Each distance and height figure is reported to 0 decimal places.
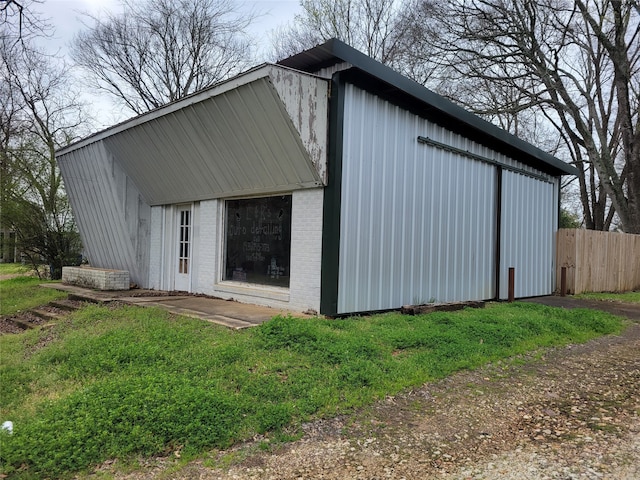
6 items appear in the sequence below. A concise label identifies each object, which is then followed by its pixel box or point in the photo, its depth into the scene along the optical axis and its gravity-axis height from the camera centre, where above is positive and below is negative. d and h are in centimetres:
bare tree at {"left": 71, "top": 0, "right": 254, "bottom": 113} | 1936 +848
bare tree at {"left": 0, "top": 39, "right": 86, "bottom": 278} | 1425 +168
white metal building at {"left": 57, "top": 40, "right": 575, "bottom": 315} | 691 +98
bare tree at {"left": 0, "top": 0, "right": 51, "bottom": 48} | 614 +311
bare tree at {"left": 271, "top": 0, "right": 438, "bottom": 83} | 1817 +951
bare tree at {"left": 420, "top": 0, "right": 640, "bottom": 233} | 1509 +695
